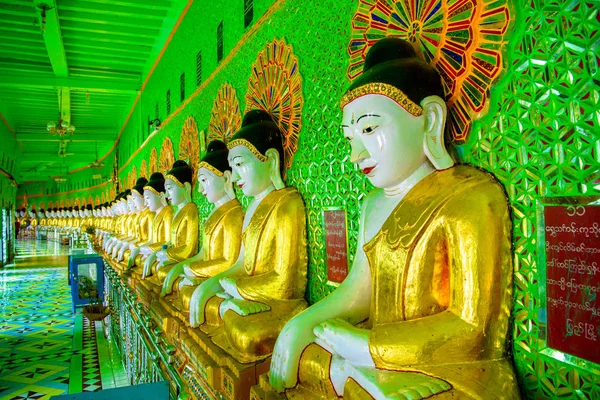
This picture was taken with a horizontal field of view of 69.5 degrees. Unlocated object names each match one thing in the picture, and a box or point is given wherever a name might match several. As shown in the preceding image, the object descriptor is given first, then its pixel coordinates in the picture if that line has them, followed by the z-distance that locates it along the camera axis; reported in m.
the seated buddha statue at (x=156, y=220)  5.02
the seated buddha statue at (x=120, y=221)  7.28
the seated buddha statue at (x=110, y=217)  8.65
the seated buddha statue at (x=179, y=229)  3.84
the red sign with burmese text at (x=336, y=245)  2.20
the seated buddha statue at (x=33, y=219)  29.82
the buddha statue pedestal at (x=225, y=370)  1.87
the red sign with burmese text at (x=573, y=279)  1.12
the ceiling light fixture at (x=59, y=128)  10.92
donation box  6.96
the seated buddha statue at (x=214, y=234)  2.97
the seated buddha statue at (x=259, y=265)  2.03
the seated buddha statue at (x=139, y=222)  6.08
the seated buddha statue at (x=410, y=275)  1.19
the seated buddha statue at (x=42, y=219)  29.09
